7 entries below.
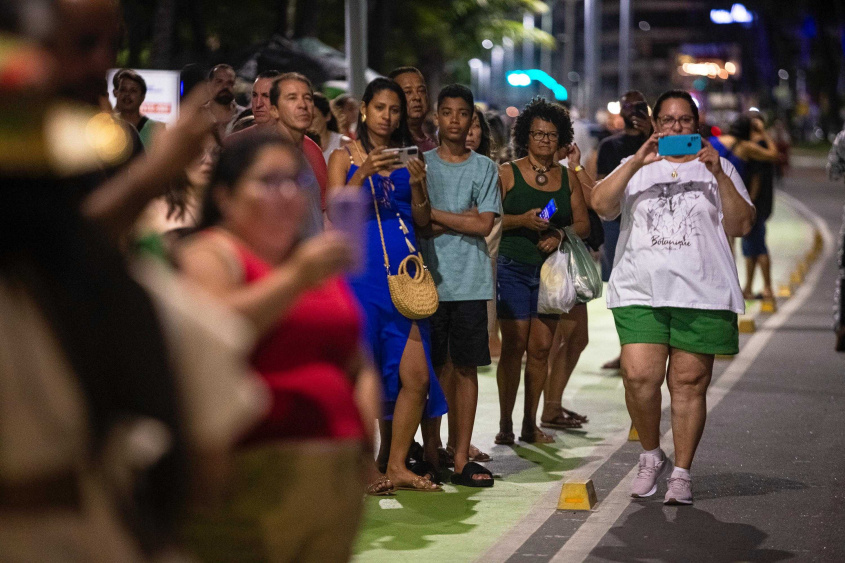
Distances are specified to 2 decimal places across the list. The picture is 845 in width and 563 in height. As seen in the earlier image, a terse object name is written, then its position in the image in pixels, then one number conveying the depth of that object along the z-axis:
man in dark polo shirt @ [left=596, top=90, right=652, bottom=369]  21.00
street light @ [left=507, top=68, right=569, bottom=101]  36.18
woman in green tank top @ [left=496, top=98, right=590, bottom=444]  16.59
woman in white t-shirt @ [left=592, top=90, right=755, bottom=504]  13.71
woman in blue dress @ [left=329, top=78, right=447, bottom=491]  13.83
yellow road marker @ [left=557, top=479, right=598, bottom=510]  13.59
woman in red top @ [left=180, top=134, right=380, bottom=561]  6.37
